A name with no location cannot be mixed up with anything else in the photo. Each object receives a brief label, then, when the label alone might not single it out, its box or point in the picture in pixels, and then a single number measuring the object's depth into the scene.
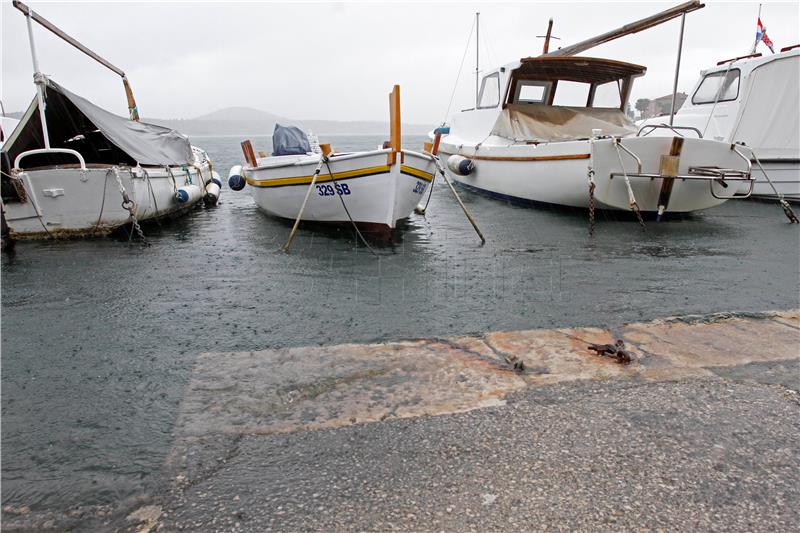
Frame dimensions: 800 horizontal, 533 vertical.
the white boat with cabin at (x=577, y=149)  9.39
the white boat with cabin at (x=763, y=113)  11.69
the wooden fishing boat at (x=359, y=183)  8.29
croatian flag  14.11
